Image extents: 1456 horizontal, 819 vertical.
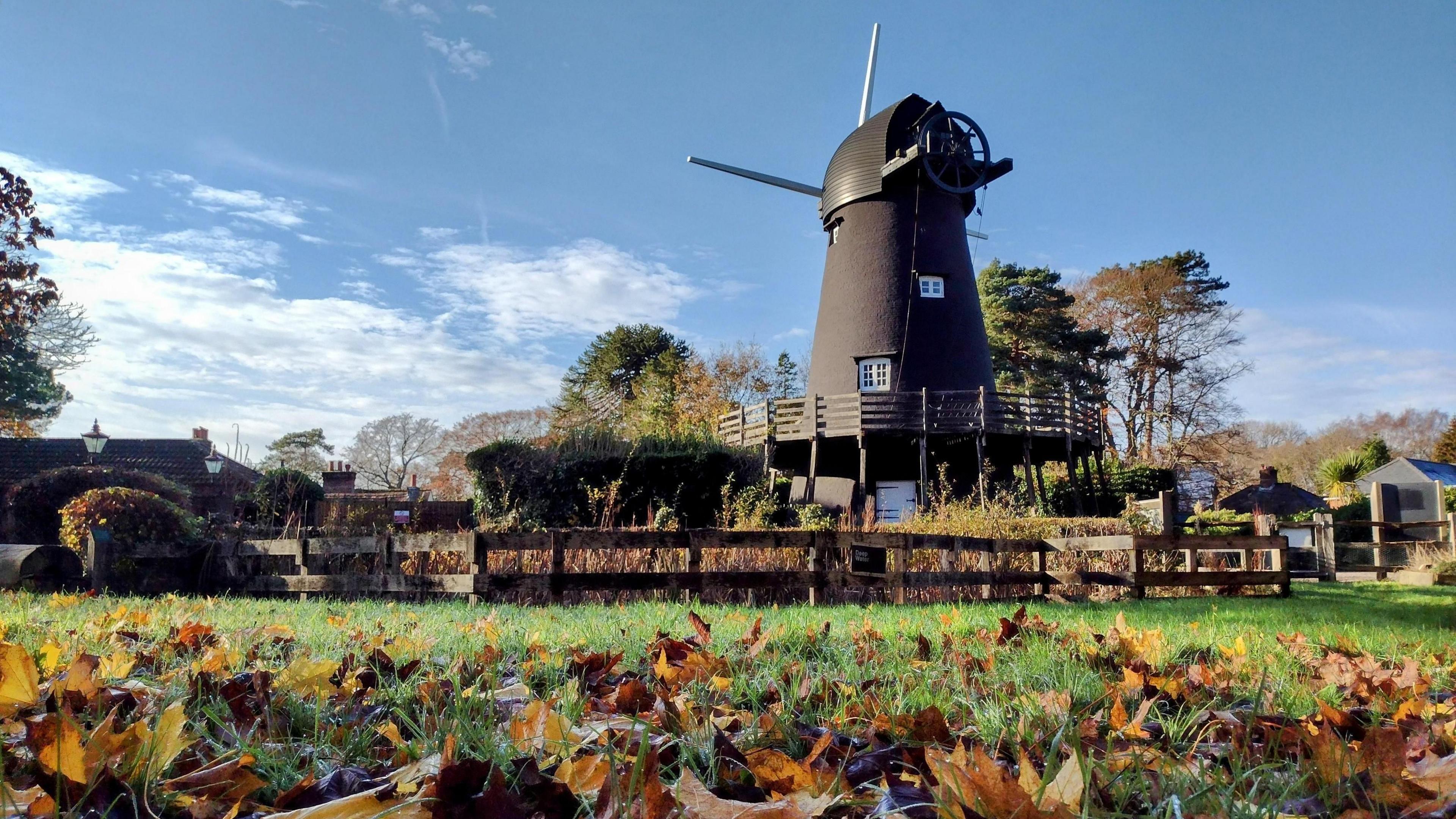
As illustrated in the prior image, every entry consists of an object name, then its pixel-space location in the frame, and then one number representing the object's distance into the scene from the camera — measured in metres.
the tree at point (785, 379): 42.78
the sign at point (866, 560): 9.20
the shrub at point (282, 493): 28.28
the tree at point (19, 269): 21.45
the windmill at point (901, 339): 24.83
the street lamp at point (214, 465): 29.78
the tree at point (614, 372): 45.12
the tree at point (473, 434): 51.25
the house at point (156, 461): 35.94
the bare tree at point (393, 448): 56.00
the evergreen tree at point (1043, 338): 39.97
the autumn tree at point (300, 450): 54.09
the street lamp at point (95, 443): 24.58
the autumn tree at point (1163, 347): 39.72
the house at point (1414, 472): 29.25
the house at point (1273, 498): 32.31
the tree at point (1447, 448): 37.38
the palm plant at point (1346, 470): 34.97
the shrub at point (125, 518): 11.70
